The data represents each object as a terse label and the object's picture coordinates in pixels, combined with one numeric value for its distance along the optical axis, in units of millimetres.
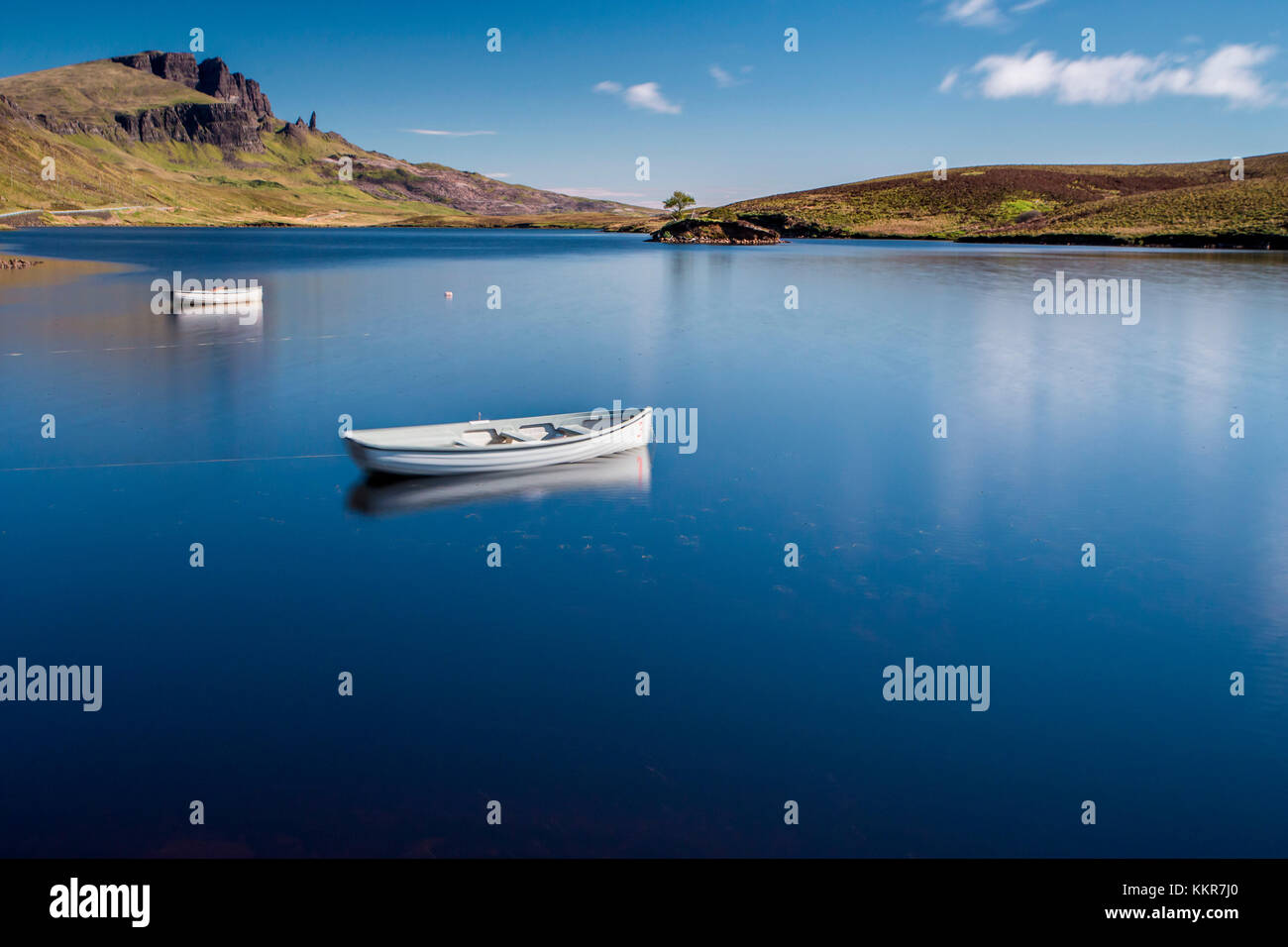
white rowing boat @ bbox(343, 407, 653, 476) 20562
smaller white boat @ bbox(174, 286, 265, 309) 49938
